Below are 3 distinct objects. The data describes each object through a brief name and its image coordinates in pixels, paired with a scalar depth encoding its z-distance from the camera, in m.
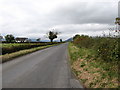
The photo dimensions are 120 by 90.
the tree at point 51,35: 85.19
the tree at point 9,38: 103.12
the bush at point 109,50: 5.98
